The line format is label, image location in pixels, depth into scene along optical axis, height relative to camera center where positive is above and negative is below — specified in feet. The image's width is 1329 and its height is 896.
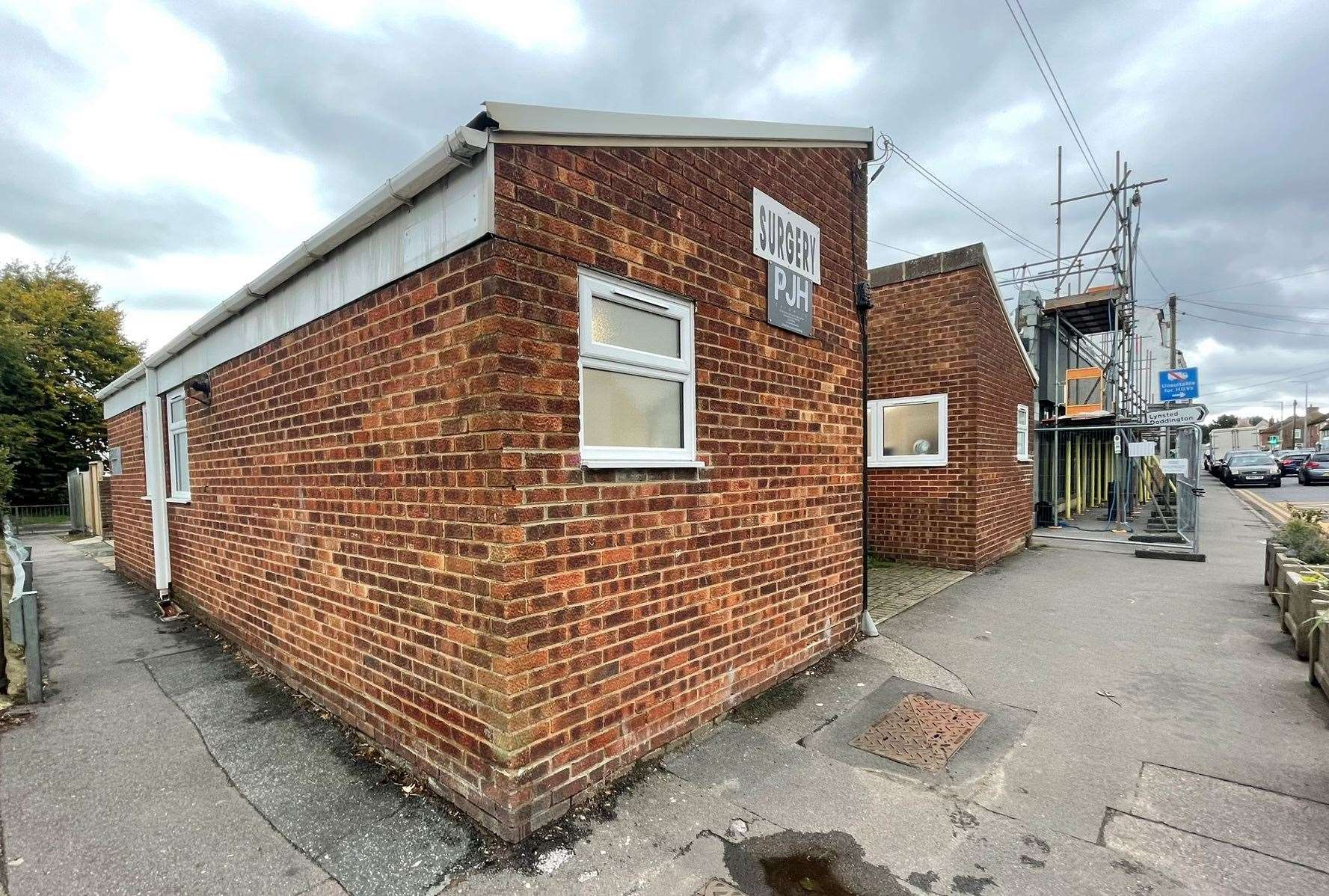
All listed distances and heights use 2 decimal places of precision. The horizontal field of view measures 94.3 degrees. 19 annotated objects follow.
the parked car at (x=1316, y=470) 89.20 -7.89
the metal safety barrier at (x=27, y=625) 13.58 -4.13
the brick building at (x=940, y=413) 27.22 +0.51
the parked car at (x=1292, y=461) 115.96 -8.54
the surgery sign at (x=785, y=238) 13.70 +4.48
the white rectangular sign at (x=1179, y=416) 32.73 +0.16
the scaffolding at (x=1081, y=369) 42.22 +4.00
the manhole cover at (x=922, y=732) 11.20 -6.04
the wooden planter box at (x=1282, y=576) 19.25 -5.28
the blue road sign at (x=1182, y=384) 53.67 +3.10
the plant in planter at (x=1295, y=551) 20.03 -4.73
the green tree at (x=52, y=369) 76.48 +9.69
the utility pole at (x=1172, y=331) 94.73 +14.14
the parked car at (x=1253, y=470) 91.50 -7.88
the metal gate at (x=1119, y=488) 34.14 -5.23
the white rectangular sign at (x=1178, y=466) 33.83 -2.59
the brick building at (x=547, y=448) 8.84 -0.30
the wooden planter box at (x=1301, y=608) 15.61 -5.08
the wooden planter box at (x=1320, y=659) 13.16 -5.36
